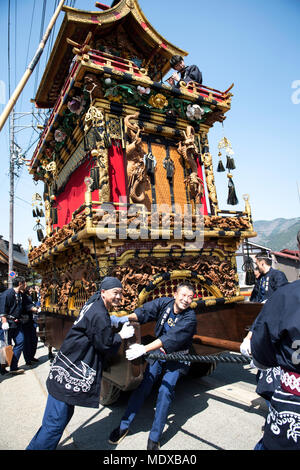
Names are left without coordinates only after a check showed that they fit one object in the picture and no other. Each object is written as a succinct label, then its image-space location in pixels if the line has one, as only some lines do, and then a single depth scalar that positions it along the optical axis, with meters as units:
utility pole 17.31
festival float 5.21
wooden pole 3.03
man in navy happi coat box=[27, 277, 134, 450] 2.70
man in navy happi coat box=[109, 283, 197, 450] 3.24
